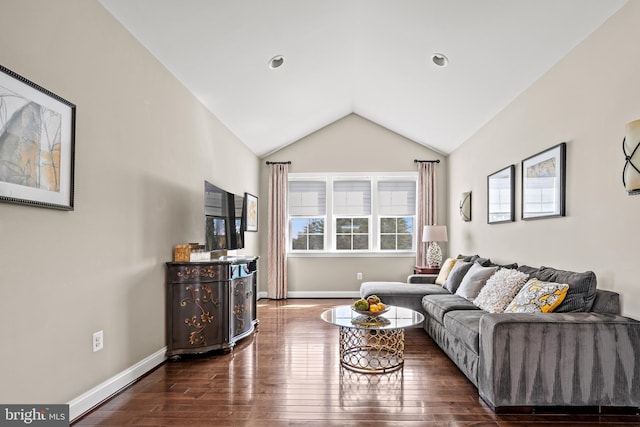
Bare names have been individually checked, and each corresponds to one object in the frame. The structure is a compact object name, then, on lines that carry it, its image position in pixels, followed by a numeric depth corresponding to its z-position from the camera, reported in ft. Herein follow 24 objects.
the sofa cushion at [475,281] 13.23
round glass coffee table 10.49
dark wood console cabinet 11.48
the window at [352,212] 22.74
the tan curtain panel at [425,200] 21.94
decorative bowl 10.82
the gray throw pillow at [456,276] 15.34
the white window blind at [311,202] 23.02
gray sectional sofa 7.75
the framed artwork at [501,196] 13.47
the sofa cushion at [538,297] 8.91
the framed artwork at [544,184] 10.52
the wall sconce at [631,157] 7.53
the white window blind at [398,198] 22.71
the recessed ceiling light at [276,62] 13.20
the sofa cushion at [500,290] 10.79
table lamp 19.62
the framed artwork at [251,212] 19.47
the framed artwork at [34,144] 6.06
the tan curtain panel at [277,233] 22.12
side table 19.61
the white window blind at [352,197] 22.91
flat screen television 12.26
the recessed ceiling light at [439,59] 12.82
